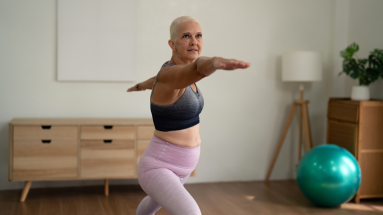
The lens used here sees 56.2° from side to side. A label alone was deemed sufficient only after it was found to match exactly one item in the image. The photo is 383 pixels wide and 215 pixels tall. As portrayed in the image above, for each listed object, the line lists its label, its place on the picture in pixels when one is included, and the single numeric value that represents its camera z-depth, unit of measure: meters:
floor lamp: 3.89
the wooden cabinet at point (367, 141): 3.41
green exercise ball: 3.05
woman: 1.49
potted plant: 3.52
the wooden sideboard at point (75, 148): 3.24
